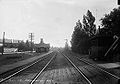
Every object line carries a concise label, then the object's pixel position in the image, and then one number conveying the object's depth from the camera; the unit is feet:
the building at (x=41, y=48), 319.53
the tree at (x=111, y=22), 124.36
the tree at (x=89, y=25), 193.77
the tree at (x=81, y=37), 182.68
